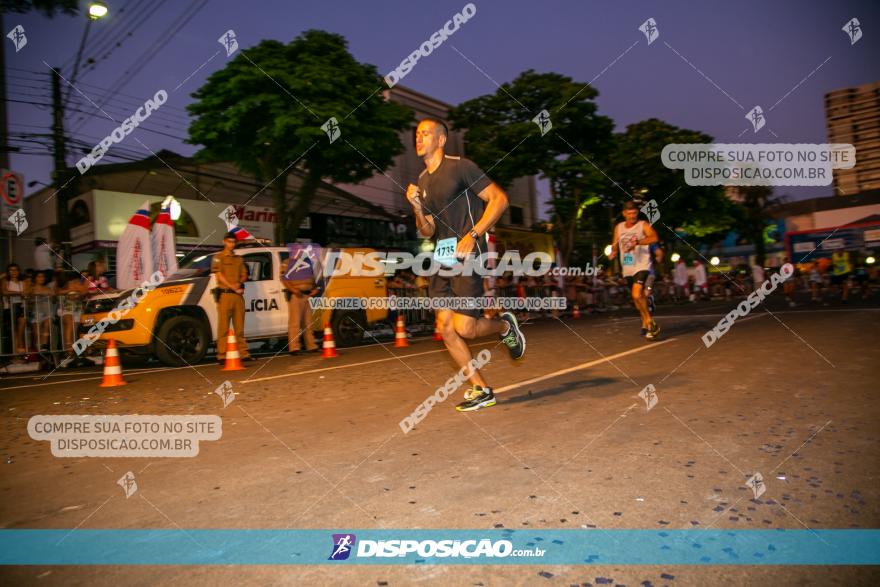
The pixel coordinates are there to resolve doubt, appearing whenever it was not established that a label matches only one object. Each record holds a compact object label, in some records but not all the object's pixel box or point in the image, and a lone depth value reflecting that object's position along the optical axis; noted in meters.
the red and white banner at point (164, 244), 14.12
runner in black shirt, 4.61
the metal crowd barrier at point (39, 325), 10.28
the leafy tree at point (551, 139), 26.48
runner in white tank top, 9.31
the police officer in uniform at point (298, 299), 10.38
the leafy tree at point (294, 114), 16.59
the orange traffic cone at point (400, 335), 10.80
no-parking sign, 10.61
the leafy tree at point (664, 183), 30.59
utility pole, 14.79
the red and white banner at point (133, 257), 13.39
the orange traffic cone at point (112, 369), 7.19
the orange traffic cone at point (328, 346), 9.55
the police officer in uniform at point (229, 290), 9.12
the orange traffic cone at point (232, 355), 8.20
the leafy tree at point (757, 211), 47.97
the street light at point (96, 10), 13.86
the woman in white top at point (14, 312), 10.28
